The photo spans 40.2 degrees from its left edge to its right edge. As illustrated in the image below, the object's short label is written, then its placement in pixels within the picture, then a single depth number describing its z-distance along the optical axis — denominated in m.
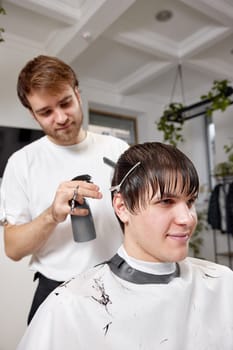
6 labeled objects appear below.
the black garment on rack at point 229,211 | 3.75
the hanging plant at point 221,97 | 3.20
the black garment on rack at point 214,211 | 3.90
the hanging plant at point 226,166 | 4.04
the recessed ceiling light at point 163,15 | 2.87
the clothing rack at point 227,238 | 4.02
